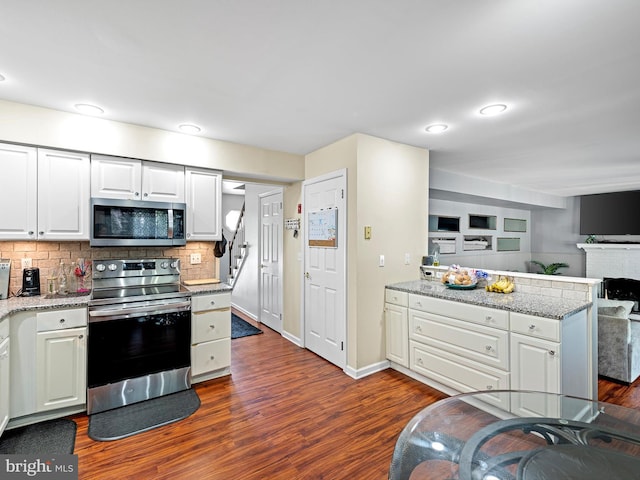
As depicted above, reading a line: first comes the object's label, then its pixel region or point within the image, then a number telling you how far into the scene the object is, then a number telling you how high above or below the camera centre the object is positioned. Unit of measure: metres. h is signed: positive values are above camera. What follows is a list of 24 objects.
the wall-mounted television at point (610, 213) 6.41 +0.62
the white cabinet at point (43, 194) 2.47 +0.38
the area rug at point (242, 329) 4.50 -1.33
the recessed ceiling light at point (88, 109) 2.51 +1.08
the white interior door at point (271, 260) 4.53 -0.29
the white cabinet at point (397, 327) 3.19 -0.89
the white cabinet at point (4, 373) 2.08 -0.90
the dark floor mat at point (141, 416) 2.26 -1.38
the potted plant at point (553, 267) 7.71 -0.61
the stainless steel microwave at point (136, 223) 2.75 +0.16
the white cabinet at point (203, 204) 3.24 +0.39
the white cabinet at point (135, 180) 2.80 +0.57
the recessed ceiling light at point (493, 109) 2.53 +1.09
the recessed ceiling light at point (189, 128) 2.96 +1.09
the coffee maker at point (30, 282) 2.62 -0.36
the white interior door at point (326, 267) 3.32 -0.29
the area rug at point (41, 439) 2.04 -1.36
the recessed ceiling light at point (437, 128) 2.94 +1.09
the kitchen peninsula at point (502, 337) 2.21 -0.76
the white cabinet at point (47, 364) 2.26 -0.93
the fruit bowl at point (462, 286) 3.10 -0.45
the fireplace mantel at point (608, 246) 6.30 -0.07
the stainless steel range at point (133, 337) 2.50 -0.82
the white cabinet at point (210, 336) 2.97 -0.93
